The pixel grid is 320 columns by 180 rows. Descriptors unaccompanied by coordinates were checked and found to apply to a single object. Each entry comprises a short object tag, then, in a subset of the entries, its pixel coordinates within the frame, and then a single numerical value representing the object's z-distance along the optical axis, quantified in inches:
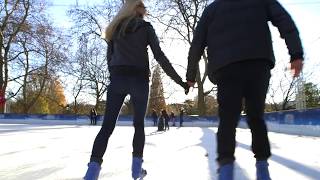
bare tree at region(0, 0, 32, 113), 830.3
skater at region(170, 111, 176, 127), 732.5
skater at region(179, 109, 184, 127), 715.9
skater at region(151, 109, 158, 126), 712.4
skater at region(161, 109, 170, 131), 506.5
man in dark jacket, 64.7
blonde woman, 81.3
